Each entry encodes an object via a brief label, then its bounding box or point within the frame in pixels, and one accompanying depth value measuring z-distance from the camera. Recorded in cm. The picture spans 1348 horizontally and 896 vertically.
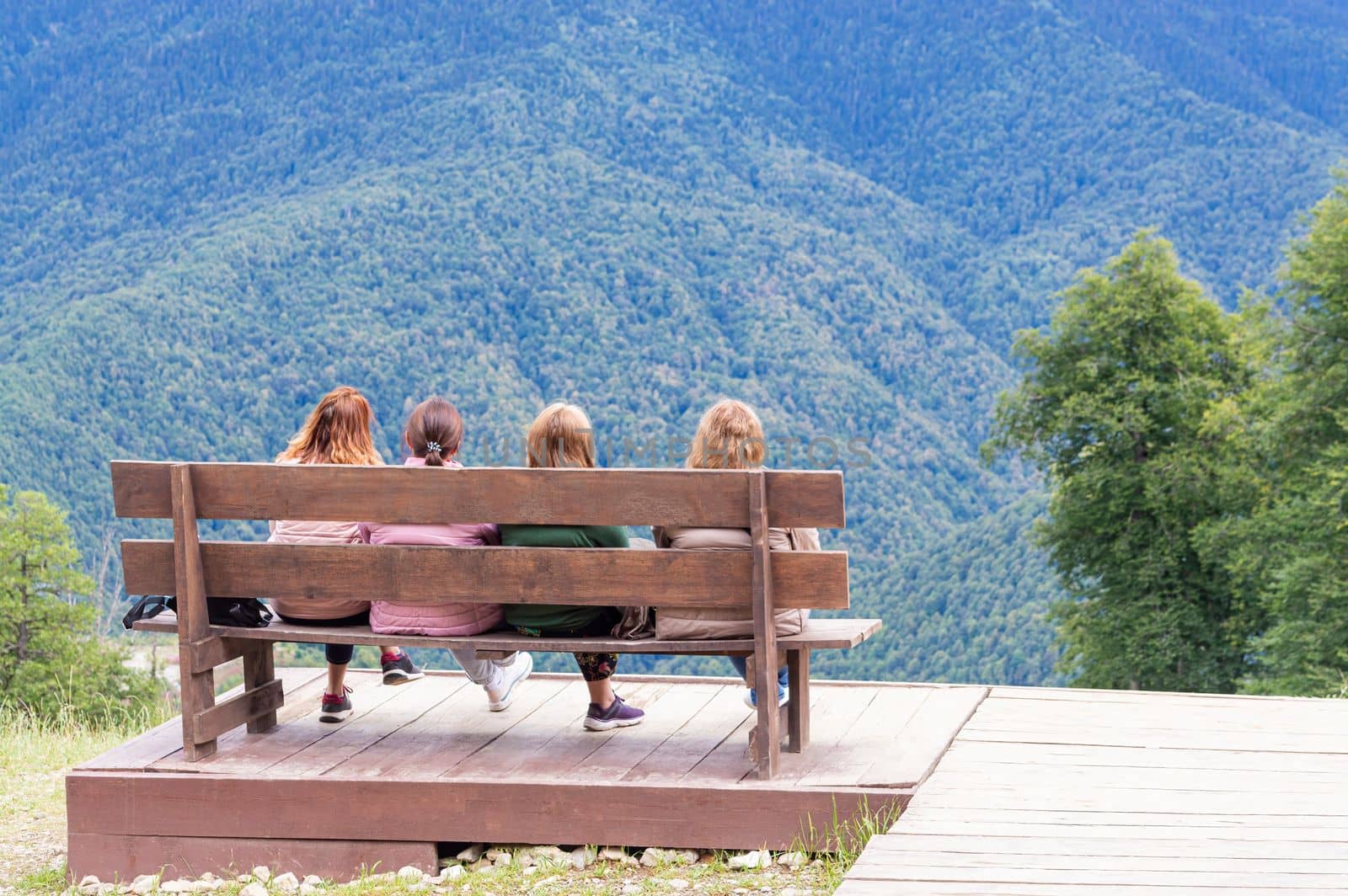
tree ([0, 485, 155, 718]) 3853
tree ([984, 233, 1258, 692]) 4381
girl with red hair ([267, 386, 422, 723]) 833
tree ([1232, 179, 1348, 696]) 3519
